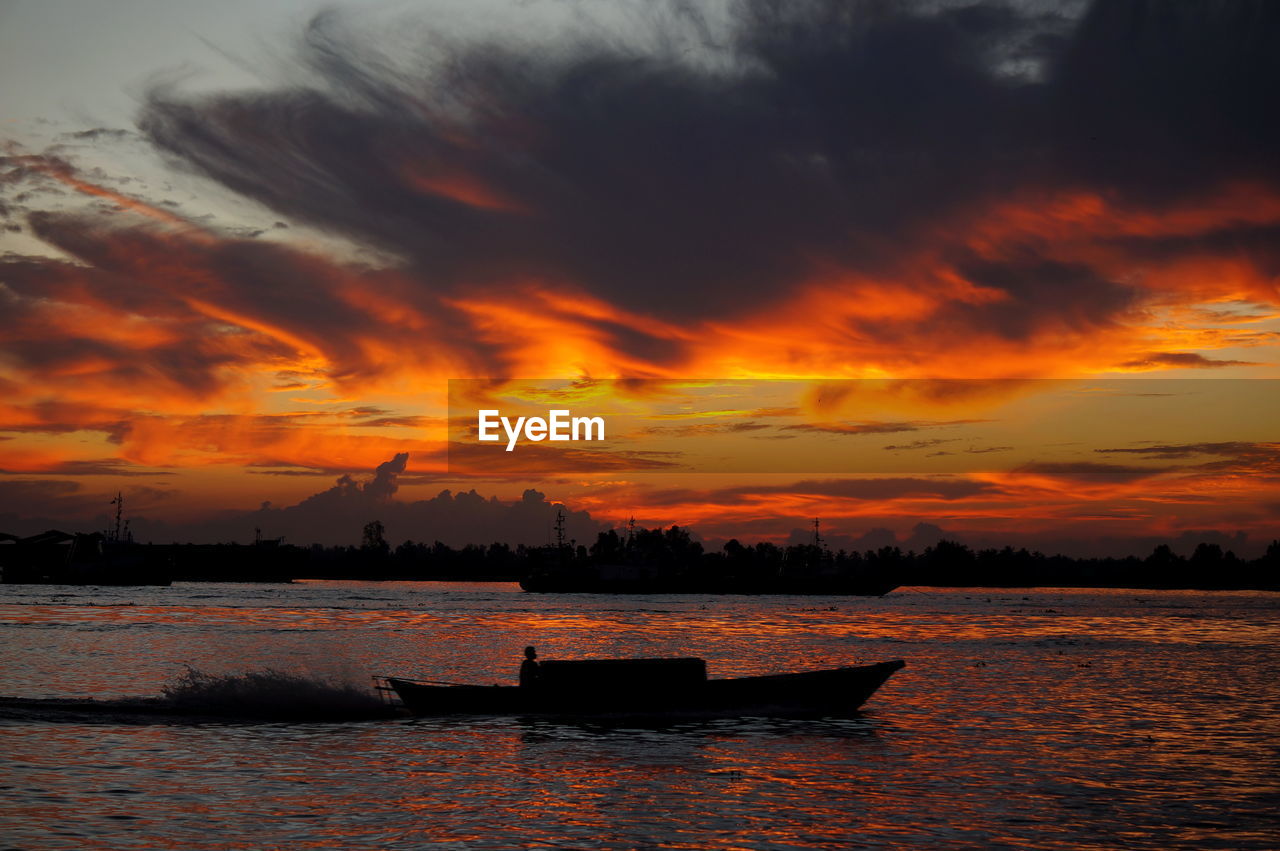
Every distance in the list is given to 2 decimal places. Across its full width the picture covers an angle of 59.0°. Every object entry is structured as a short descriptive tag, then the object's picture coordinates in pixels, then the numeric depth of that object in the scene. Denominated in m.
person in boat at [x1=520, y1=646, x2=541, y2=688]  38.56
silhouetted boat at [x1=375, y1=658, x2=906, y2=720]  38.62
